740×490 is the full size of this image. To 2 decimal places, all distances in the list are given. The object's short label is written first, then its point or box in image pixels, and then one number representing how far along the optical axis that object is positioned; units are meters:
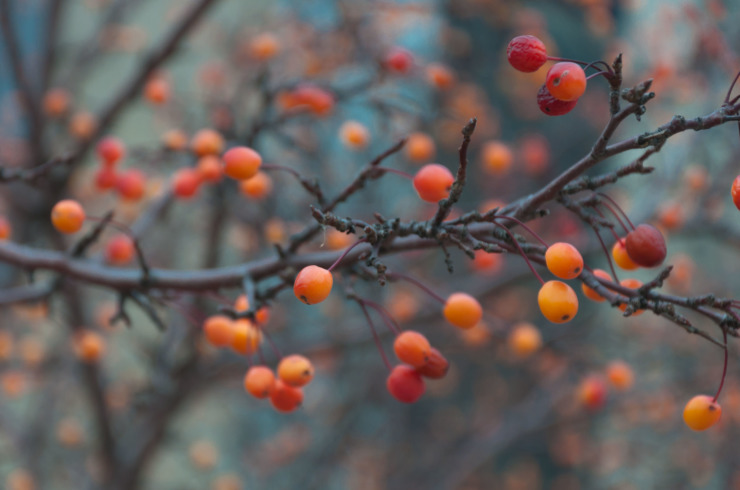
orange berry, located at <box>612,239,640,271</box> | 0.64
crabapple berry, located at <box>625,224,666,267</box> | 0.61
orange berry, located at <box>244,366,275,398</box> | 0.66
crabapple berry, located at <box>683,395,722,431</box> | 0.63
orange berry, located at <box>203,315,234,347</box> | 0.69
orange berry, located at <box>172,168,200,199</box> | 0.77
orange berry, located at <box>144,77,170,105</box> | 0.99
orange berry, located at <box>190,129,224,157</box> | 0.76
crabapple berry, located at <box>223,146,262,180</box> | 0.68
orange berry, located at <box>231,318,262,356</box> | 0.69
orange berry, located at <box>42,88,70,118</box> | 1.15
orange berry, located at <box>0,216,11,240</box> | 0.72
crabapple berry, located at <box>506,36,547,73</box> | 0.62
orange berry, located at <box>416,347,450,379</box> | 0.66
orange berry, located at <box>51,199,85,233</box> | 0.69
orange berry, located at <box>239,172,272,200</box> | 0.75
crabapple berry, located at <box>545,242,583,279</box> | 0.61
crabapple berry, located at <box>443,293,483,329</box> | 0.66
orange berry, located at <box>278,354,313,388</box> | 0.66
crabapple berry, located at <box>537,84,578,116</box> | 0.61
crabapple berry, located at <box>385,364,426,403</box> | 0.66
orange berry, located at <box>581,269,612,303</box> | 0.63
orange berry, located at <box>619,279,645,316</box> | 0.64
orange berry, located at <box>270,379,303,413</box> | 0.67
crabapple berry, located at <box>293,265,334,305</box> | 0.62
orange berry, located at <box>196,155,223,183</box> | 0.76
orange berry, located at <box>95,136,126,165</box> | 0.79
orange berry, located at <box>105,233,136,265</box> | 0.77
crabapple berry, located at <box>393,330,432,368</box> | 0.66
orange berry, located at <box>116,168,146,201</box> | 0.80
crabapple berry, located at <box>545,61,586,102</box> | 0.61
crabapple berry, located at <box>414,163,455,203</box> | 0.66
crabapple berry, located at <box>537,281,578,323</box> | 0.62
